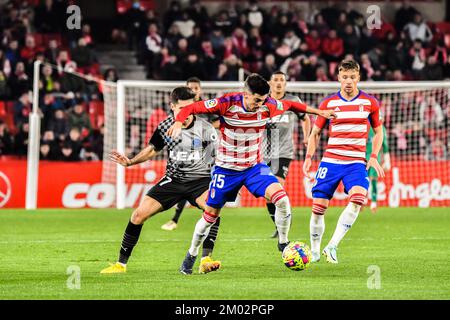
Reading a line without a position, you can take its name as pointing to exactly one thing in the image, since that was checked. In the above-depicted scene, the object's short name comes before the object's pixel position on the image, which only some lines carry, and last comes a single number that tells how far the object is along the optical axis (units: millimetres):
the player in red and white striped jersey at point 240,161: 10312
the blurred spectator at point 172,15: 26359
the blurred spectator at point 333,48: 26188
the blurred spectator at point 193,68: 24516
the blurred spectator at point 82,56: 24578
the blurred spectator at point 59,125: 22281
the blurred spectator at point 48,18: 25672
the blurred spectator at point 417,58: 26312
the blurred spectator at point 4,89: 23297
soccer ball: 10344
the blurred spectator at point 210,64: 24858
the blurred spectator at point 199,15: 26547
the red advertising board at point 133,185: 20953
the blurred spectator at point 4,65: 23656
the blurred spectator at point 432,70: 25891
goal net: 21125
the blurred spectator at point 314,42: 26419
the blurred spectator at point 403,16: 27891
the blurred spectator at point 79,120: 22359
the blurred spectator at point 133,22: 26141
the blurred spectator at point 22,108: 22828
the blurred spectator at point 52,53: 24094
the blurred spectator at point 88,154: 22172
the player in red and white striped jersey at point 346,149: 11328
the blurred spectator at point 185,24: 26172
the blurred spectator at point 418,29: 27531
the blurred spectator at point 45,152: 21609
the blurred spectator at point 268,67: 24594
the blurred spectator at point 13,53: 23922
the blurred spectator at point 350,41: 26375
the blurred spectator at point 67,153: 21688
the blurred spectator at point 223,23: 26516
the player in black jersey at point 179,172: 10602
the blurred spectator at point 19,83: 23328
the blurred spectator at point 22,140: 22234
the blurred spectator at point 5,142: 22094
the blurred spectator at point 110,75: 23466
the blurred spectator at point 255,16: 26734
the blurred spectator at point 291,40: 26219
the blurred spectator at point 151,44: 25688
